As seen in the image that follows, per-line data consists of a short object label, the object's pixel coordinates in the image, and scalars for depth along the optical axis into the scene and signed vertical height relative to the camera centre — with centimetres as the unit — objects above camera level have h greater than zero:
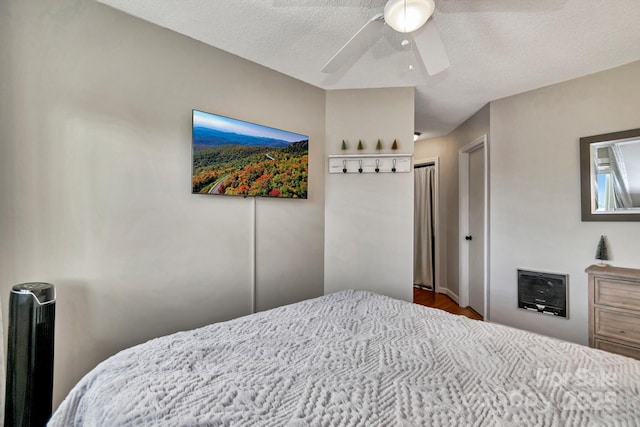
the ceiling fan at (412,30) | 139 +93
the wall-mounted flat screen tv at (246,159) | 215 +46
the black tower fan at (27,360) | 132 -63
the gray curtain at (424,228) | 479 -16
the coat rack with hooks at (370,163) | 287 +52
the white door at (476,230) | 350 -14
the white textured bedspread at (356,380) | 82 -53
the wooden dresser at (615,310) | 208 -64
